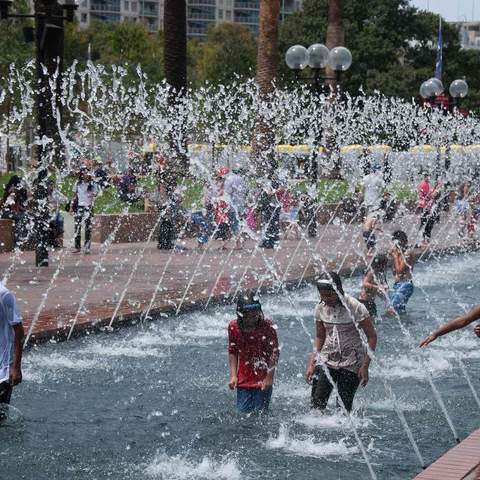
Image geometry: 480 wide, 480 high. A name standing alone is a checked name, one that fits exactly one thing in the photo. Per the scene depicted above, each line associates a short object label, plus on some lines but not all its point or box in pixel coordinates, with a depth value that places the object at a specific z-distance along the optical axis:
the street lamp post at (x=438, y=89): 30.00
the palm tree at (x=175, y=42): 27.30
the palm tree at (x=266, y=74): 26.70
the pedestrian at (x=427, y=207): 25.81
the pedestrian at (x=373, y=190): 23.88
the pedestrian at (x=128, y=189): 27.89
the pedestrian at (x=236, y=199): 22.36
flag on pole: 53.02
